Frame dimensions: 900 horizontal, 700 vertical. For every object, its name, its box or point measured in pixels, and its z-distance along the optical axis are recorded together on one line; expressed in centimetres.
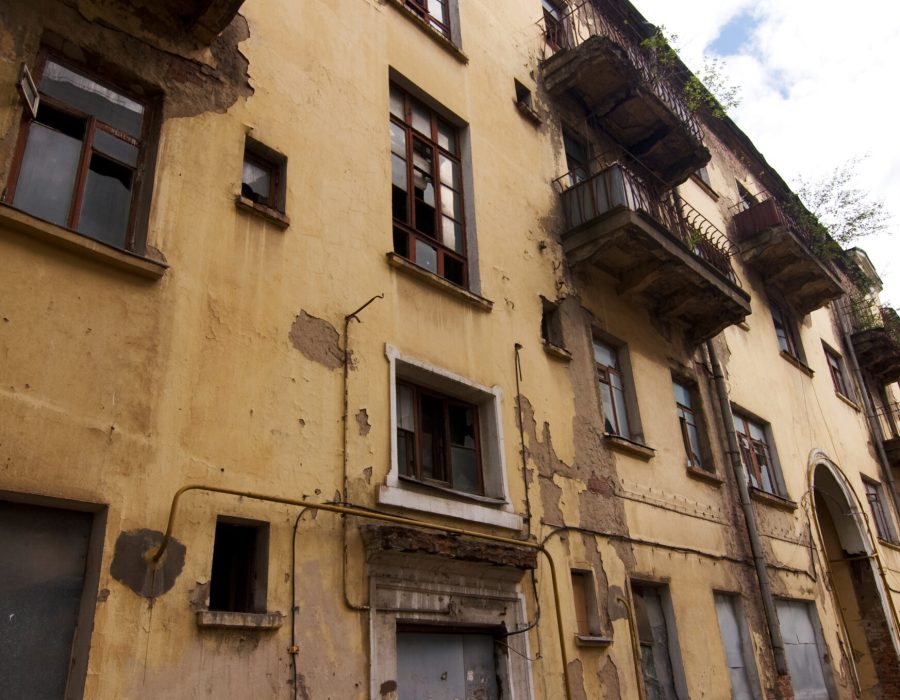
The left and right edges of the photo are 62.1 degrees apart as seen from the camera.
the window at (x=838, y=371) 1998
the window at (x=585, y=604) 866
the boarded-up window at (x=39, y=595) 462
